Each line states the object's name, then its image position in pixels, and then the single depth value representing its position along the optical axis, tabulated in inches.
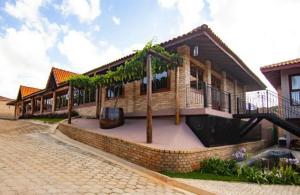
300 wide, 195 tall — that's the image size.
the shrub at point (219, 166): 209.5
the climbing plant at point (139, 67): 257.1
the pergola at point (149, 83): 227.9
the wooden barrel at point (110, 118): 320.4
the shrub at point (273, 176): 192.9
